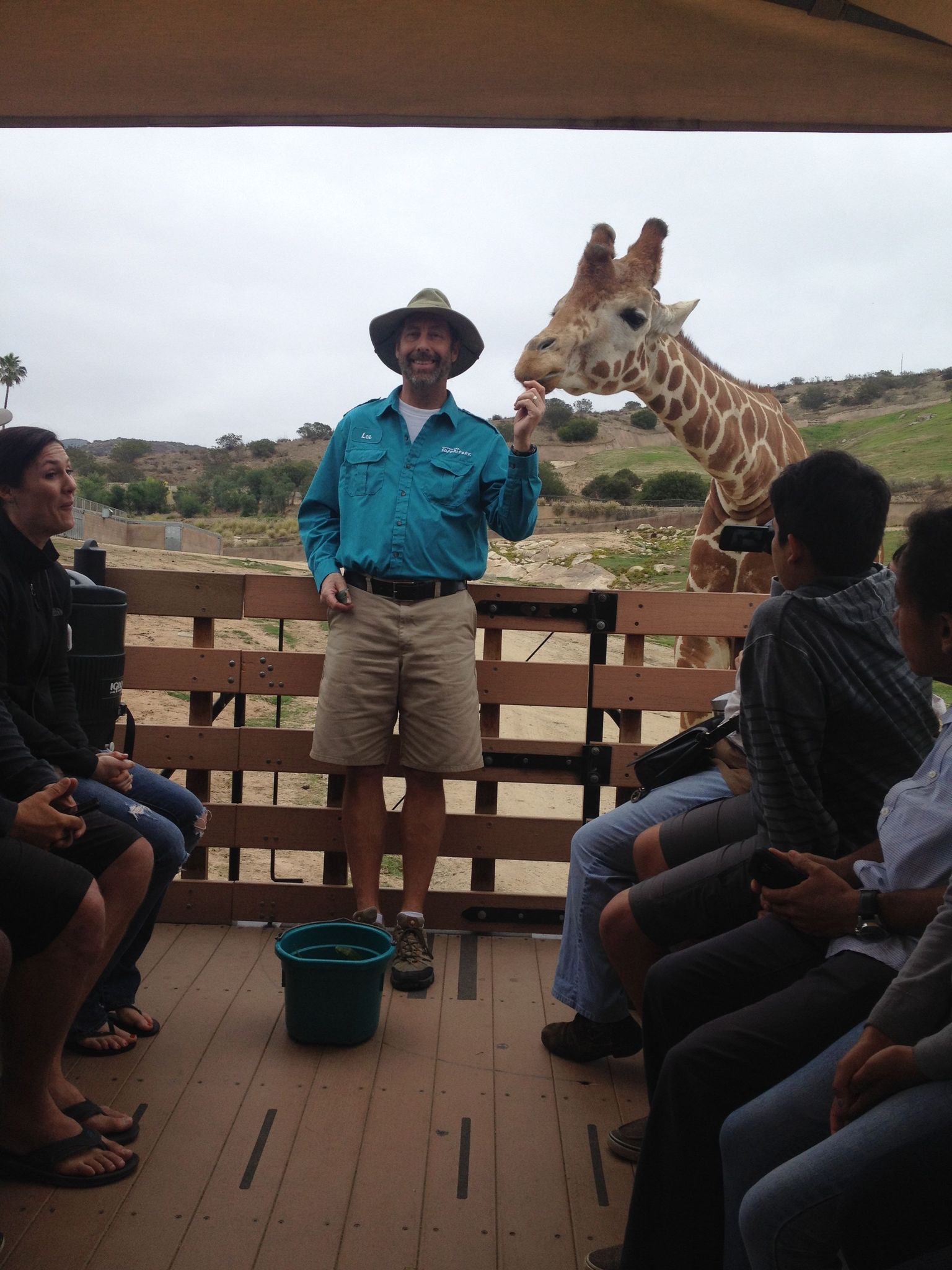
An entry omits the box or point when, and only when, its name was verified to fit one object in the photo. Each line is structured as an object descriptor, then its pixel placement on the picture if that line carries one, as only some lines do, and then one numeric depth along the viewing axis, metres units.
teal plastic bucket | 2.47
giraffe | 4.23
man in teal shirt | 3.05
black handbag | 2.40
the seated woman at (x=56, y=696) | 2.20
